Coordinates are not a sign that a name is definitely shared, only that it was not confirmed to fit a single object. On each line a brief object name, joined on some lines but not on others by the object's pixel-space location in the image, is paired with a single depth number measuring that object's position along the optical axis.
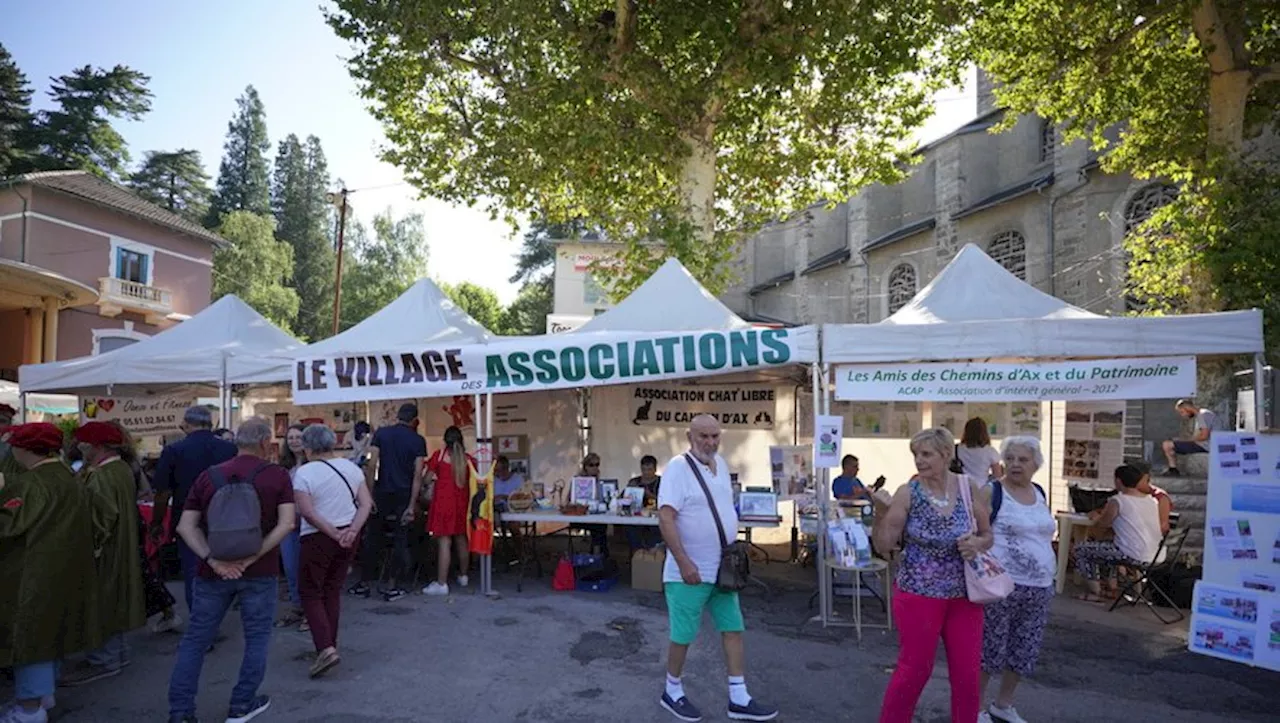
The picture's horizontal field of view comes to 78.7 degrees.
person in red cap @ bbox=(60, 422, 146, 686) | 4.61
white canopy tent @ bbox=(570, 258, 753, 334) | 7.73
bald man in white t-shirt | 4.16
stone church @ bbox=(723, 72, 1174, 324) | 18.11
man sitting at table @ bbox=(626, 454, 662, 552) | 8.09
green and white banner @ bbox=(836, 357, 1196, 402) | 6.21
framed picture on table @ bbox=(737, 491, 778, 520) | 6.86
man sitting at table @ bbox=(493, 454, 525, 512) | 9.04
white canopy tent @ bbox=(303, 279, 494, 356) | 8.16
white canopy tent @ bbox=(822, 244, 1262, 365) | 6.07
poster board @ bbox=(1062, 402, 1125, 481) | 8.81
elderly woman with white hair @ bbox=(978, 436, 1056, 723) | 4.12
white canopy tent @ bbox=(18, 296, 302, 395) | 8.58
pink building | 20.33
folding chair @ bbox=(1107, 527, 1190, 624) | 7.04
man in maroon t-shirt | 3.97
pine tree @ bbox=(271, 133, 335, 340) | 48.62
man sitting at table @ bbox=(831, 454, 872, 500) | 8.63
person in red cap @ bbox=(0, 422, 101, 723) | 3.99
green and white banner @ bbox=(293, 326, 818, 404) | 6.82
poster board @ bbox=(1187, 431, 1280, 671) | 4.89
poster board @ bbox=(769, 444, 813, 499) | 7.78
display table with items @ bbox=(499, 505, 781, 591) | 7.29
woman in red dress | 7.25
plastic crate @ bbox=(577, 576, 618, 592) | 7.67
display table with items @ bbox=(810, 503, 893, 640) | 5.84
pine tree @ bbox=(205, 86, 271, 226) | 48.06
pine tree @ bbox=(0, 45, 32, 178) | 30.17
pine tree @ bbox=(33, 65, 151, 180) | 33.75
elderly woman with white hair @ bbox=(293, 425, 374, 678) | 4.77
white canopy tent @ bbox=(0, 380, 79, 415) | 13.32
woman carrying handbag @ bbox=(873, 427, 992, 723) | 3.55
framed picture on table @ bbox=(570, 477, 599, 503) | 7.71
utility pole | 24.32
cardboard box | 7.69
